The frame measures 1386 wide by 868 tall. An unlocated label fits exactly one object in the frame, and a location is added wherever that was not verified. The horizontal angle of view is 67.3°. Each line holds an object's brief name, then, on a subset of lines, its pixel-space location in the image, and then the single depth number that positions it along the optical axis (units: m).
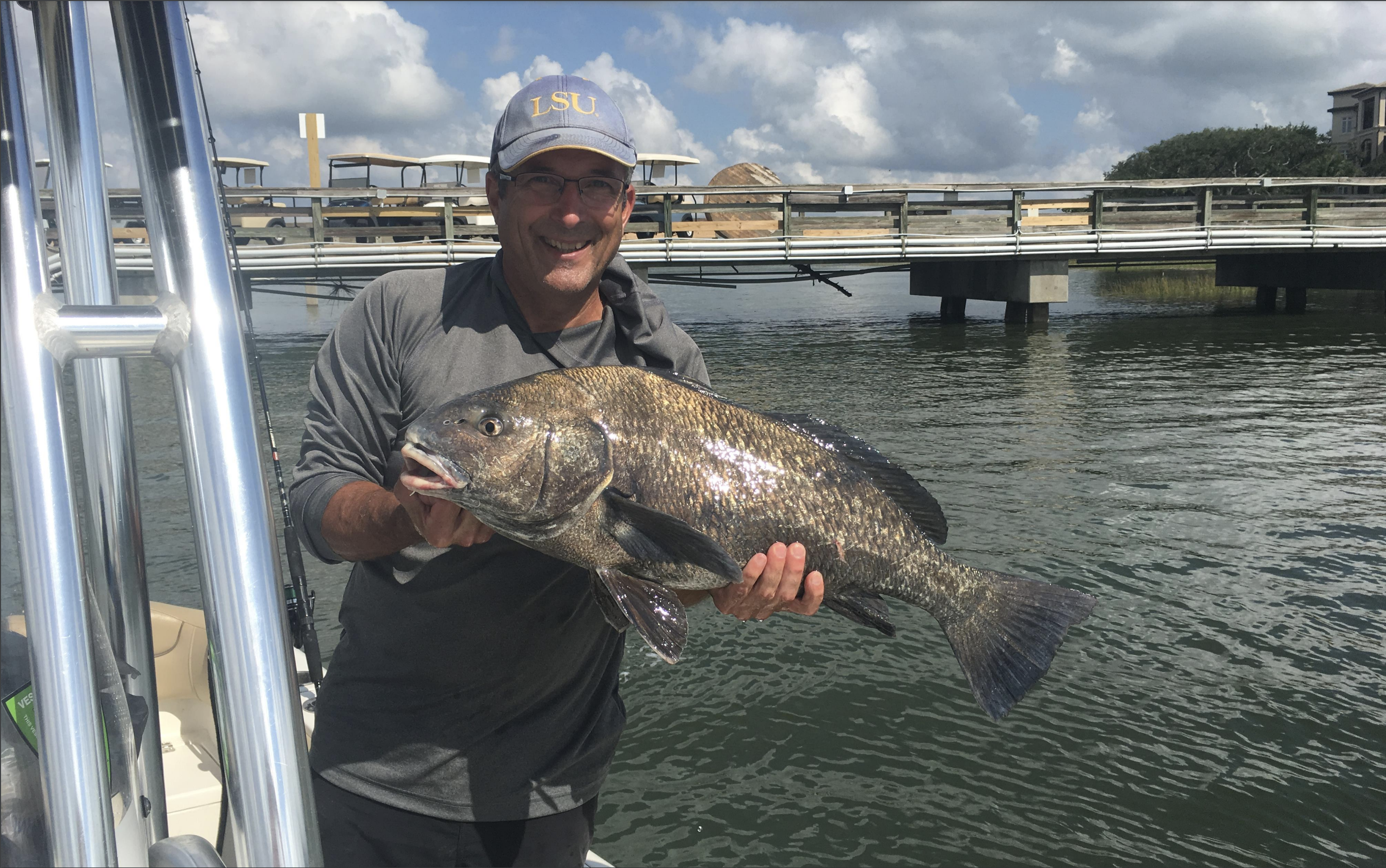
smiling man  2.63
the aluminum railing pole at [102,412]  1.19
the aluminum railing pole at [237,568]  0.92
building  76.88
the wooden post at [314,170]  21.96
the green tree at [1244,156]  79.44
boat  0.93
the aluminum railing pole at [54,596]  0.93
